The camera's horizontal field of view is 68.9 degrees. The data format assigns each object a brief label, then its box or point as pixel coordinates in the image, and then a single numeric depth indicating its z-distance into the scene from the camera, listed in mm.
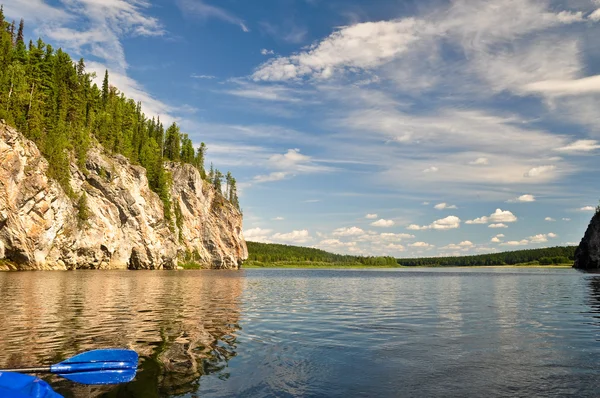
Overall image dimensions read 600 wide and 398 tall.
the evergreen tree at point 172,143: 151438
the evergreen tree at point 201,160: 165125
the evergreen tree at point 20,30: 125625
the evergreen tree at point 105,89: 128425
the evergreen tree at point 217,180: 170625
